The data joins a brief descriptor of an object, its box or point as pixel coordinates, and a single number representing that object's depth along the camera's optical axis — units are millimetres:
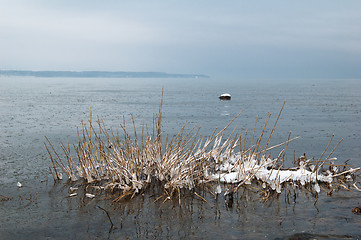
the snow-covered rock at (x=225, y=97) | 37656
